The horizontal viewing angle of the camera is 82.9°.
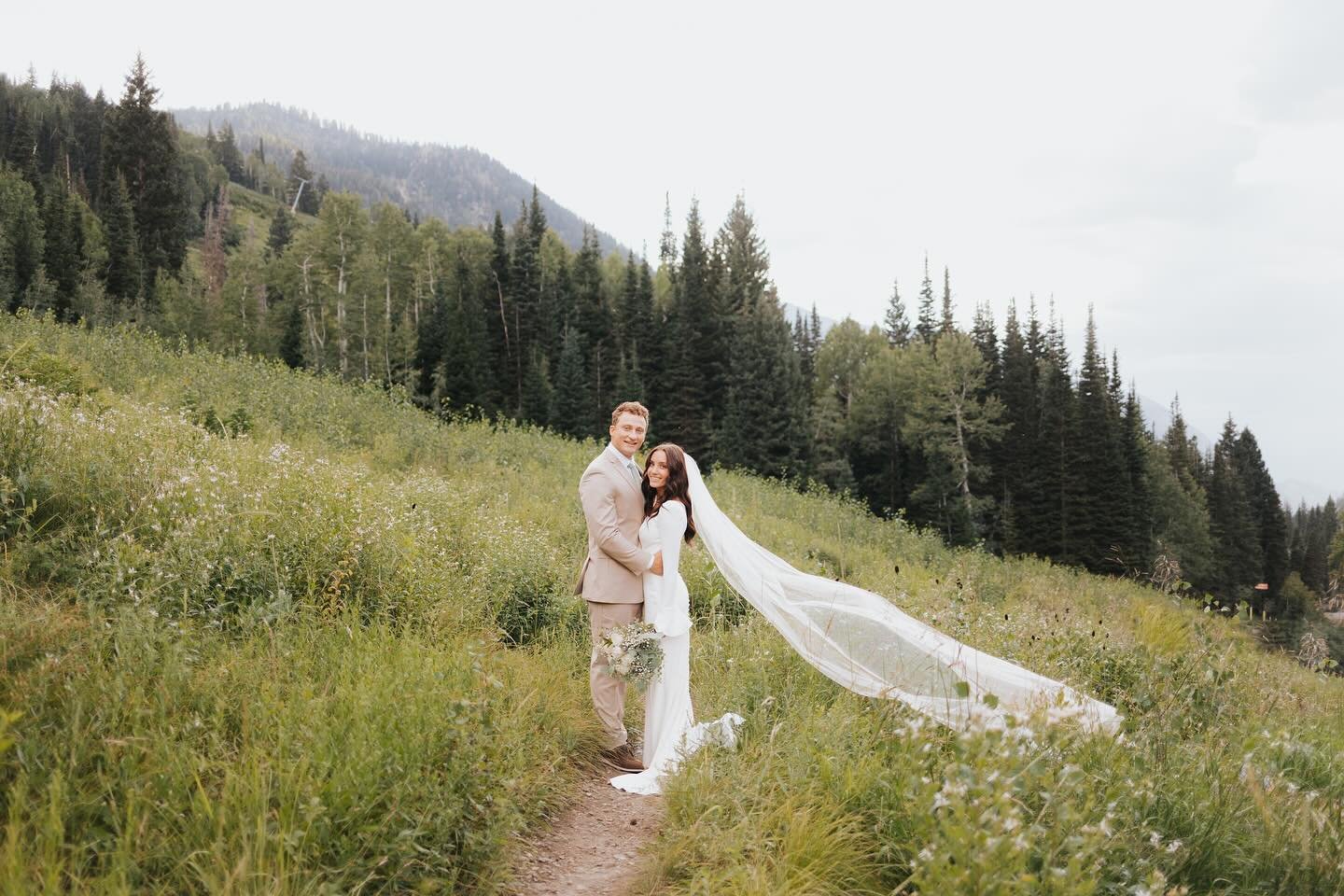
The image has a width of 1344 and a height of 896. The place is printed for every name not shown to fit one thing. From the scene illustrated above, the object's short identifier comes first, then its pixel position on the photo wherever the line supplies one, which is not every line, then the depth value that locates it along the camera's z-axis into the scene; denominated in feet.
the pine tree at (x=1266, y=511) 249.34
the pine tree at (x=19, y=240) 137.90
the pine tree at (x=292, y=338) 162.30
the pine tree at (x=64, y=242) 156.46
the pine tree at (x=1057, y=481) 173.68
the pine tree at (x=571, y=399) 170.30
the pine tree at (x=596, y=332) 198.29
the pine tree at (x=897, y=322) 242.58
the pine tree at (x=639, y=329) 193.36
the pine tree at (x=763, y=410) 155.53
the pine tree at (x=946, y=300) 222.03
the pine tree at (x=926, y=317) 227.81
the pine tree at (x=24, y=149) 210.38
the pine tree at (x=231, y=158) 473.26
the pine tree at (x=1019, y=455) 179.63
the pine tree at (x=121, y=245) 175.42
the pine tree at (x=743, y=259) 197.67
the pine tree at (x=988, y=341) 208.64
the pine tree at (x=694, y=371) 173.17
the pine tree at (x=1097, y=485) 169.37
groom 17.87
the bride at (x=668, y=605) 17.75
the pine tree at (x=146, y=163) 203.82
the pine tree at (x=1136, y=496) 168.14
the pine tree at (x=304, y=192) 463.83
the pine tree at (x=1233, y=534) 216.74
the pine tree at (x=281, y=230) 294.17
